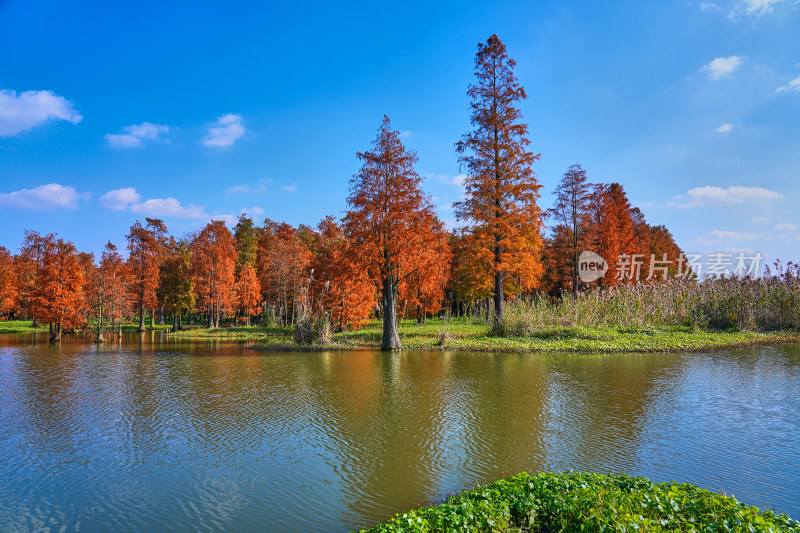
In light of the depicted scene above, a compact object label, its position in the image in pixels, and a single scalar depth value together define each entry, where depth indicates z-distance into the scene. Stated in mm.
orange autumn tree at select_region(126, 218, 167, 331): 40156
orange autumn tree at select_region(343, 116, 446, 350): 20875
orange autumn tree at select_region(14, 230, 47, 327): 48469
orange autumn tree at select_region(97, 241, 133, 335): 33094
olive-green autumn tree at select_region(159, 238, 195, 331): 40531
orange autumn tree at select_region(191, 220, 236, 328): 38625
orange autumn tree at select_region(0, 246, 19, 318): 46656
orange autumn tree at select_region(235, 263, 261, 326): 40250
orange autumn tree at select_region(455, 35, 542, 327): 23953
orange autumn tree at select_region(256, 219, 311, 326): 37500
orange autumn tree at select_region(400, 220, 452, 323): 21922
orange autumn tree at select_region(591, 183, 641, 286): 37375
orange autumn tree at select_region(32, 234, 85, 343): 30797
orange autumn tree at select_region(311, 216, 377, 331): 27953
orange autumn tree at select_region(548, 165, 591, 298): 37781
